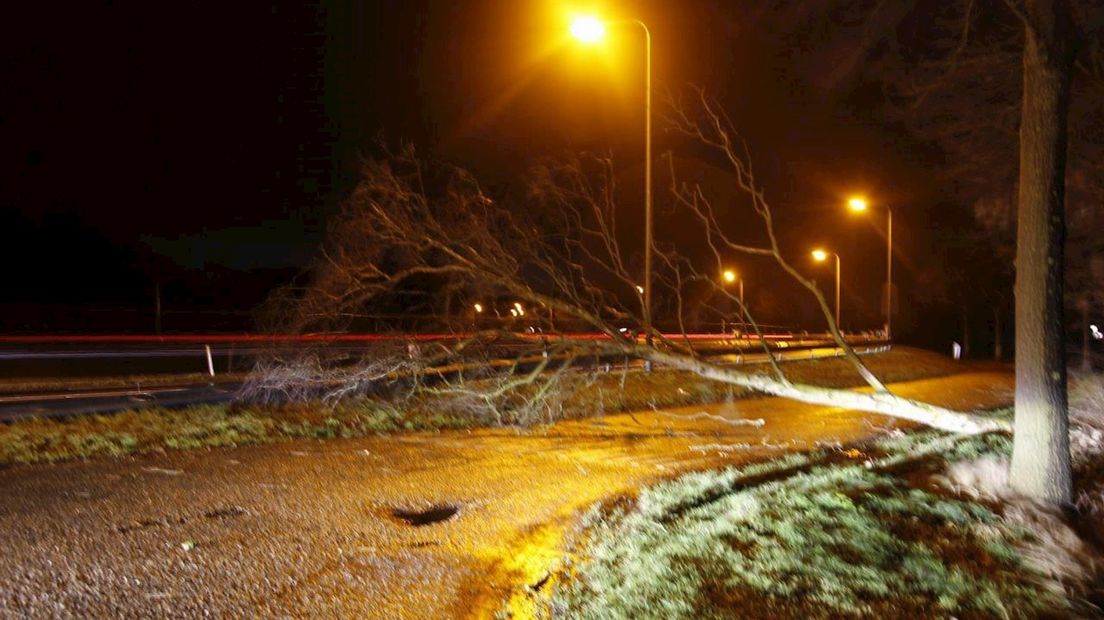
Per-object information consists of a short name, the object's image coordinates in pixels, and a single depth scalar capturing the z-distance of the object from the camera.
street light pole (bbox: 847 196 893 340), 33.22
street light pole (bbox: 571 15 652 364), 12.18
